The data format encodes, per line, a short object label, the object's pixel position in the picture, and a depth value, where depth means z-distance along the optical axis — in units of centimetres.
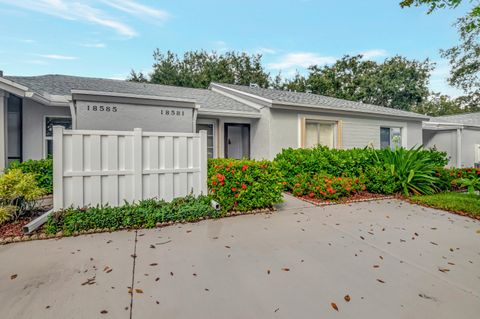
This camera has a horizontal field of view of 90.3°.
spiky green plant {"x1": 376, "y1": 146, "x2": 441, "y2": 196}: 701
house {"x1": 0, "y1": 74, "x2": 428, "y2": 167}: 679
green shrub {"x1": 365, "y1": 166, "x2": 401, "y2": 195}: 685
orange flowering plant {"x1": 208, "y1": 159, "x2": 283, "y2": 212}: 496
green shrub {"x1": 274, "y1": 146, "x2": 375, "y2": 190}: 704
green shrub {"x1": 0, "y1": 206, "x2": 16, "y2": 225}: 393
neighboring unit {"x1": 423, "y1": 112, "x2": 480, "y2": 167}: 1392
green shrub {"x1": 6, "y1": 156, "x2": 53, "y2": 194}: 597
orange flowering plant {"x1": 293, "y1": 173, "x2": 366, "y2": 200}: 612
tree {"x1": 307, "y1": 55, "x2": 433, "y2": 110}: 2339
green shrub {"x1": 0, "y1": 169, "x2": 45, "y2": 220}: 414
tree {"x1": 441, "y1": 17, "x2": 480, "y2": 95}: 1970
